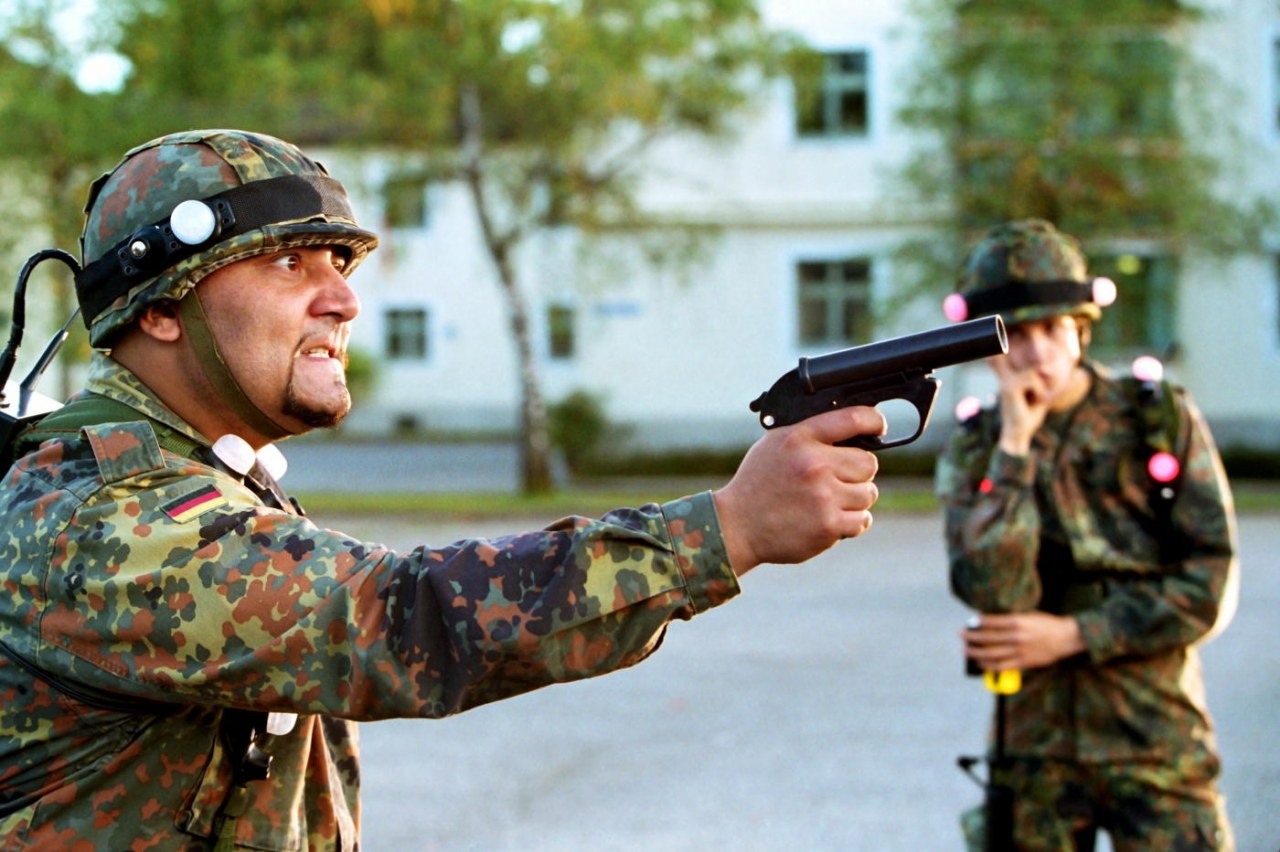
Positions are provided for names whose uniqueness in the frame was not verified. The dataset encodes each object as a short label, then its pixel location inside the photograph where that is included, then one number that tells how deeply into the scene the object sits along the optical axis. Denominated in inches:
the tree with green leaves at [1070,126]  860.6
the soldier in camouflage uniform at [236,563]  74.3
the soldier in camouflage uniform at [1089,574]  145.4
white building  1032.2
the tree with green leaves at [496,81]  707.4
